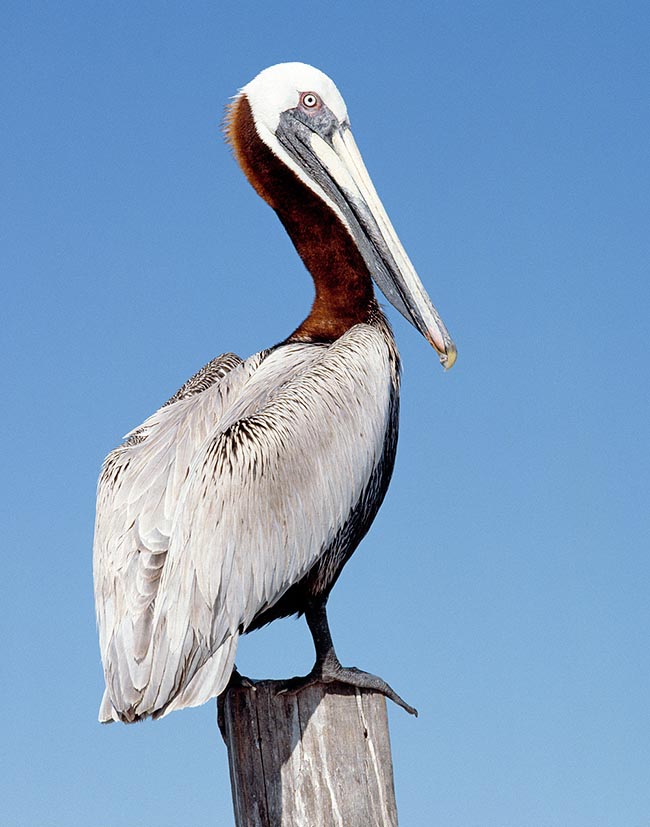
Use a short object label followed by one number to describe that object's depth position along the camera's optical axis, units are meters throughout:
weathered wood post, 9.80
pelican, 10.05
